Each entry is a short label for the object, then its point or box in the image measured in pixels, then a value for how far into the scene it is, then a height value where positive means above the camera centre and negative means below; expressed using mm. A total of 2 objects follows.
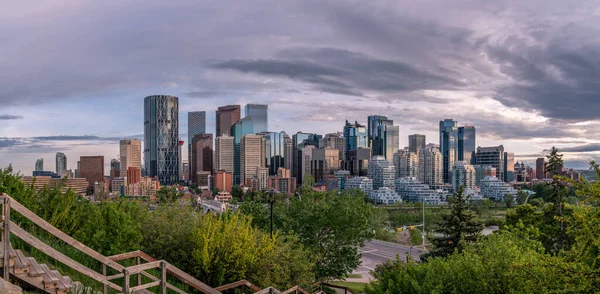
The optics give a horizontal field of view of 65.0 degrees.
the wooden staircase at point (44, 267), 6770 -1726
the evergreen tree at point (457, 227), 24328 -3906
